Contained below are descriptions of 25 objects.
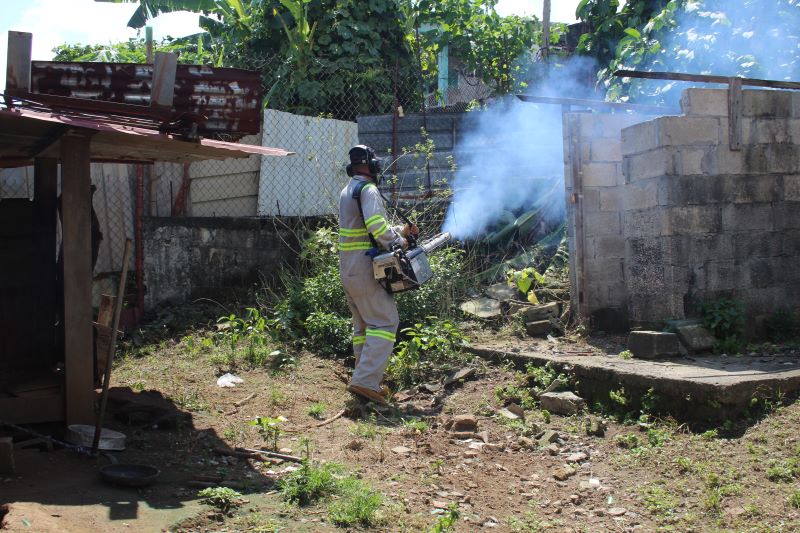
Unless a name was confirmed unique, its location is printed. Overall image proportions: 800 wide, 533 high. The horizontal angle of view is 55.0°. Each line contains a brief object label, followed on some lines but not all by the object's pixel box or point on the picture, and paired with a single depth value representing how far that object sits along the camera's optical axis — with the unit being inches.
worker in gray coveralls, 257.1
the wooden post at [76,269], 205.0
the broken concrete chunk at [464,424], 230.5
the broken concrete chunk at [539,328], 318.0
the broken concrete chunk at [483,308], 339.3
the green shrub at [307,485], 168.7
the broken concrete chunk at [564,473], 193.6
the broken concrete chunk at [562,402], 241.8
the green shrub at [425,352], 290.0
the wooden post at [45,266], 229.8
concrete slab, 208.1
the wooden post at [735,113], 279.6
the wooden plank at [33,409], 204.7
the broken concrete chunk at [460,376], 280.5
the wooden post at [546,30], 570.6
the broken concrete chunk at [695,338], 261.0
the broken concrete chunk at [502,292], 349.1
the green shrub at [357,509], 155.9
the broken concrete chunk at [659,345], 256.2
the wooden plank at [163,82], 212.1
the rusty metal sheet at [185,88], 226.2
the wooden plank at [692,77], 275.0
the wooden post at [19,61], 203.9
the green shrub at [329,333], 314.5
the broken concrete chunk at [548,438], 219.1
